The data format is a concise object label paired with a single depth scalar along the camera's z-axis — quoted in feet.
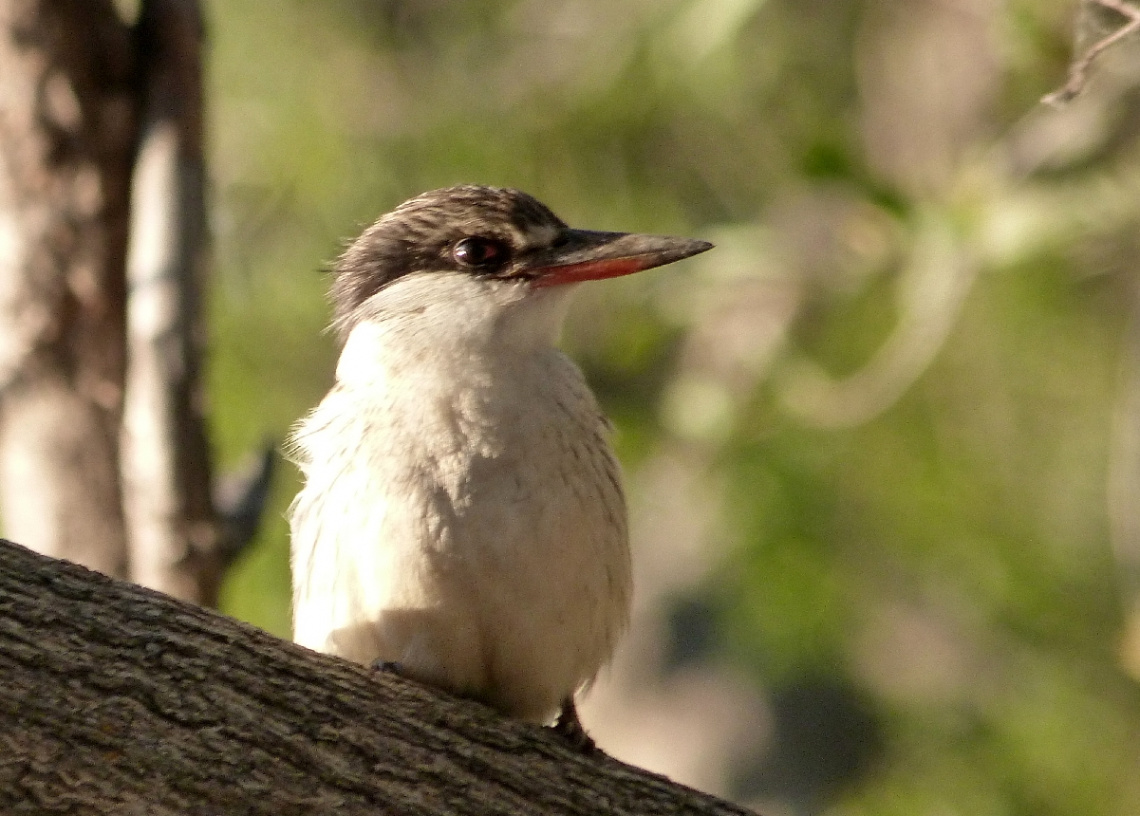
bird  22.68
